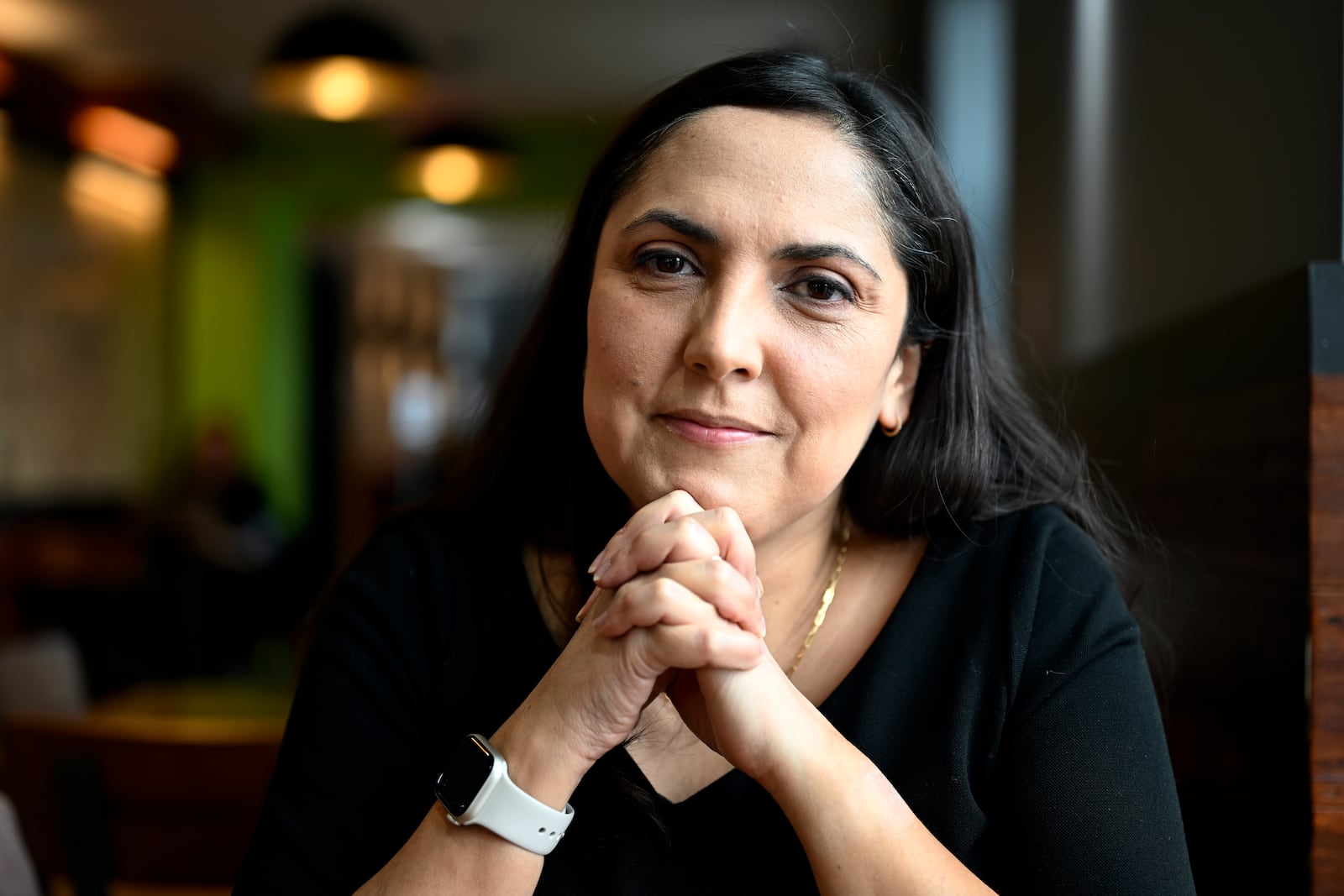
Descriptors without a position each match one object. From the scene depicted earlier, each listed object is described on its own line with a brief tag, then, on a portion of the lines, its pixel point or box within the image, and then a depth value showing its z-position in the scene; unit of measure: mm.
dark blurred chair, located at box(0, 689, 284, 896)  1897
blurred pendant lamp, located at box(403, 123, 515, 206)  5973
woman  1012
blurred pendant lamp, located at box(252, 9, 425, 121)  4043
